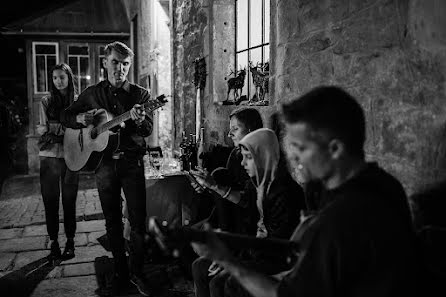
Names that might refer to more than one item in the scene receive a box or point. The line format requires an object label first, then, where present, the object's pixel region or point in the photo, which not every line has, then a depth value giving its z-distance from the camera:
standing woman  4.88
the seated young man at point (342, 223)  1.37
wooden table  4.75
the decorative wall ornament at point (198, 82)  6.21
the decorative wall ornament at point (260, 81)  4.71
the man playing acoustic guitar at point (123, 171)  4.00
